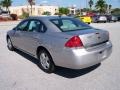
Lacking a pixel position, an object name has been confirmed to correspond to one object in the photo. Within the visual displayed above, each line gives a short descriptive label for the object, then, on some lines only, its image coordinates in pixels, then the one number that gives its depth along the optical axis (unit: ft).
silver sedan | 9.03
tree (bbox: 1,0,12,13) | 123.42
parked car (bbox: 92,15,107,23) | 59.25
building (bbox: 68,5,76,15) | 194.20
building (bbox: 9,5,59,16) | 171.08
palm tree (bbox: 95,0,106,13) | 134.08
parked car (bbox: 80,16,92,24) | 52.10
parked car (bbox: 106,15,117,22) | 62.28
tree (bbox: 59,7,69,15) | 166.36
